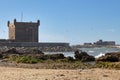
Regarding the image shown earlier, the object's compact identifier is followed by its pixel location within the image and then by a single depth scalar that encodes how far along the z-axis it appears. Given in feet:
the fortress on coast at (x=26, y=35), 293.02
